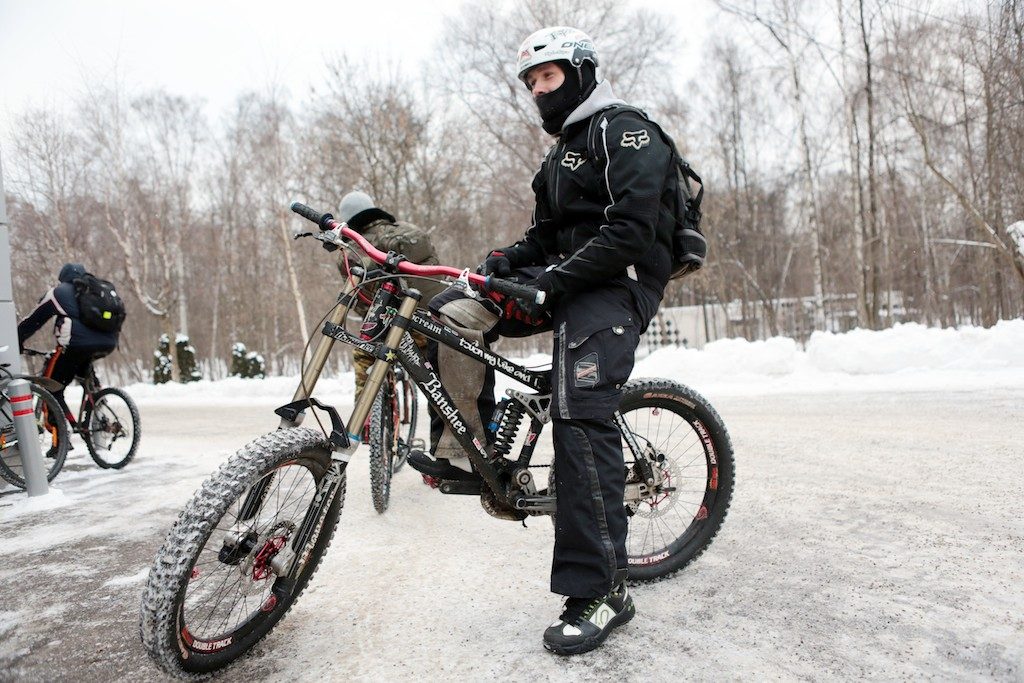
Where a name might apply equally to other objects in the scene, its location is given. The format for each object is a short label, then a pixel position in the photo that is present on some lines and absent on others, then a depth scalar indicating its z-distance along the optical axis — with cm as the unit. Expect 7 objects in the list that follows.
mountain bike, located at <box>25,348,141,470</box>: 667
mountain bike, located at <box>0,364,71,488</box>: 554
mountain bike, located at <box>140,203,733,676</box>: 221
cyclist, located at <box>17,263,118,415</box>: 643
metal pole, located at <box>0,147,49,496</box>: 518
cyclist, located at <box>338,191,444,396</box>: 470
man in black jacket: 249
